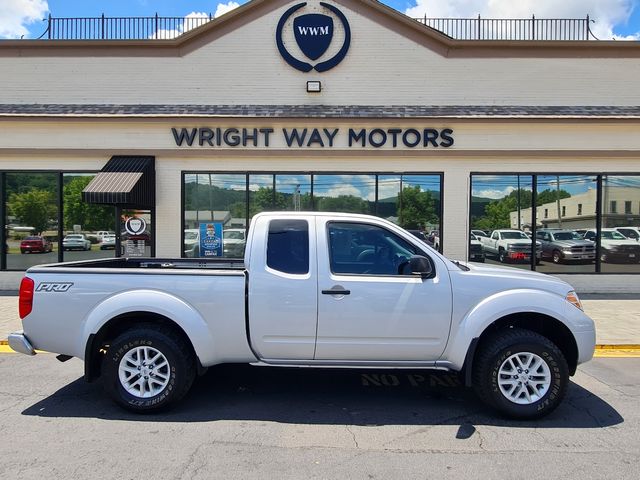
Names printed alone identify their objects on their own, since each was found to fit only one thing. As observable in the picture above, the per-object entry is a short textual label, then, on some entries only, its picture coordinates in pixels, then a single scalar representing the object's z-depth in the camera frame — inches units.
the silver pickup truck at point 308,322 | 167.9
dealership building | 442.0
